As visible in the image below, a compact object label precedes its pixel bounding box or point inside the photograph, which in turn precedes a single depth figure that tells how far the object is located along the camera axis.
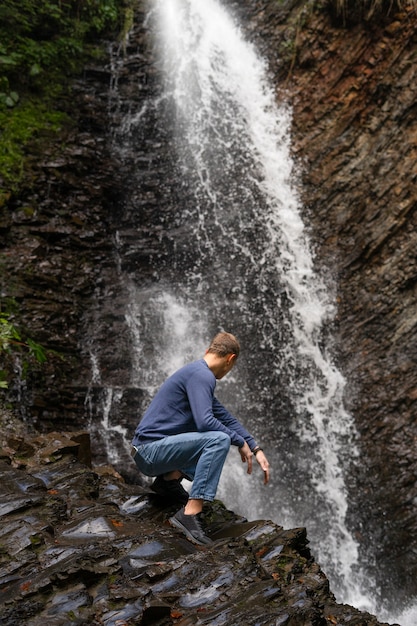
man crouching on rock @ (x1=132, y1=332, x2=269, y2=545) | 3.68
